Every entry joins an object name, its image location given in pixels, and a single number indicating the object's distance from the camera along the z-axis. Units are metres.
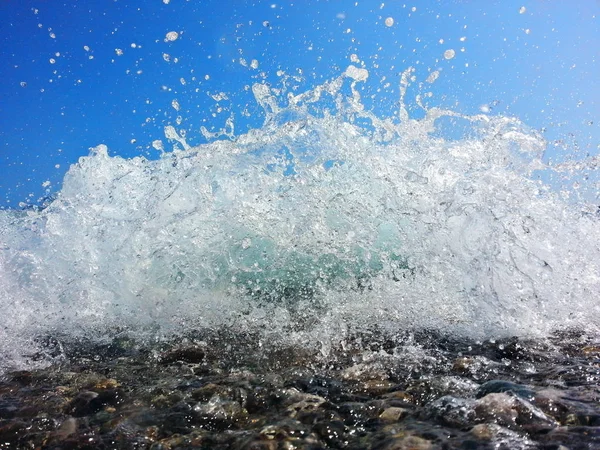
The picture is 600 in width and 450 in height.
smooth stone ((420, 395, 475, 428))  0.43
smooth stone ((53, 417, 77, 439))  0.44
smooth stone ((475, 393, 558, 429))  0.42
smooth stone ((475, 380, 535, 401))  0.48
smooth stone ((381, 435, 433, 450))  0.39
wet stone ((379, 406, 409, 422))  0.45
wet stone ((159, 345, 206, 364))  0.66
